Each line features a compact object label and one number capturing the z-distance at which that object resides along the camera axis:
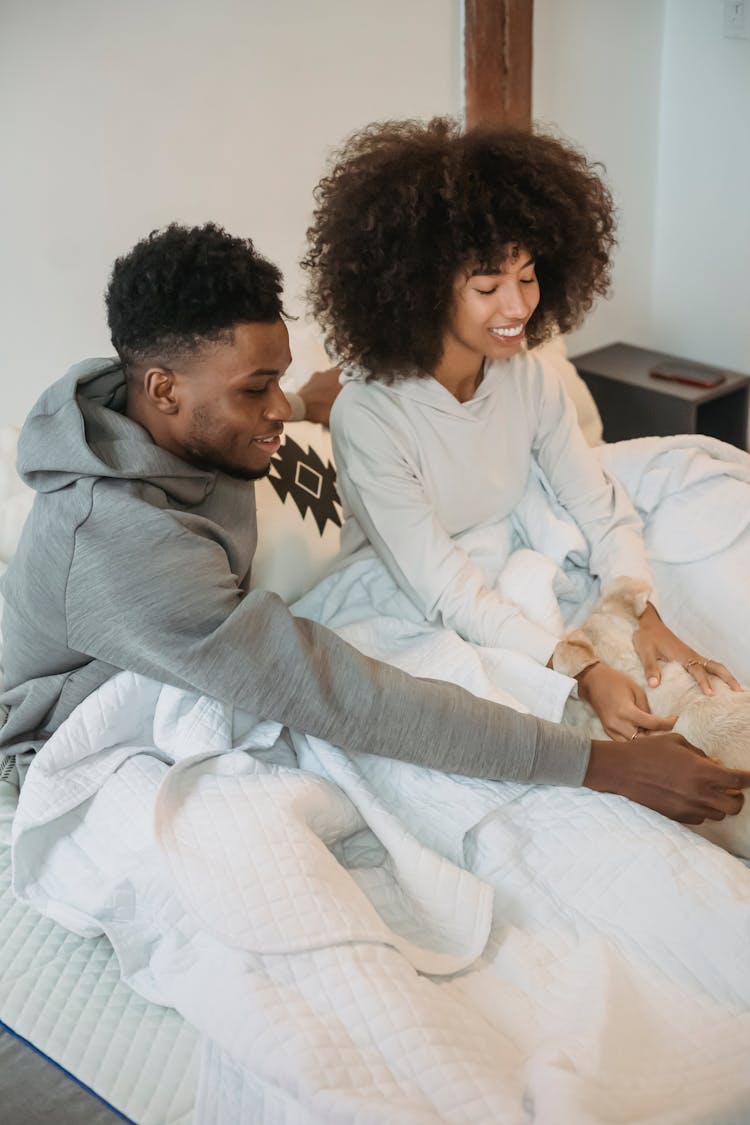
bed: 1.05
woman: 1.62
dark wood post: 2.54
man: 1.29
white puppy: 1.36
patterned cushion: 1.73
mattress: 1.15
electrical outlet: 2.79
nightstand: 2.78
